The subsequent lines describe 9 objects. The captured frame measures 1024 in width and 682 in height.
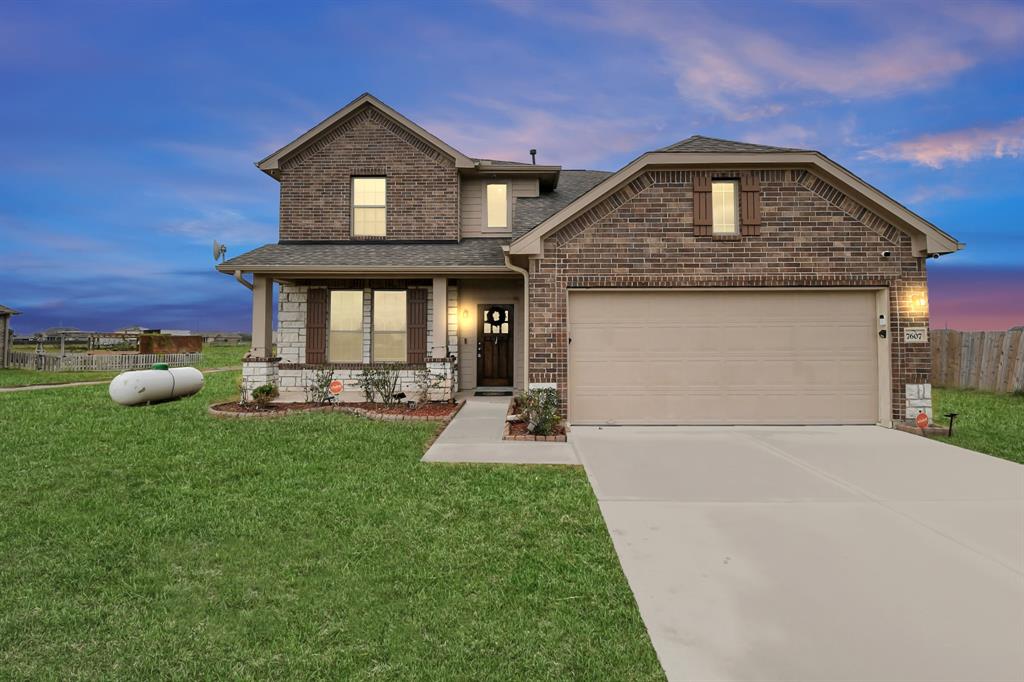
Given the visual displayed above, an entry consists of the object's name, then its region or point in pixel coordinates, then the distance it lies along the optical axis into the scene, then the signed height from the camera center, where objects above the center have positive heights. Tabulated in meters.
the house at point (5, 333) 21.16 +0.69
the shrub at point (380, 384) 10.52 -0.81
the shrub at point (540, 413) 7.59 -1.06
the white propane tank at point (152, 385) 10.27 -0.86
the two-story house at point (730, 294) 8.58 +1.03
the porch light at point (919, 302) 8.56 +0.87
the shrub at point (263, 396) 9.87 -1.02
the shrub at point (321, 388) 10.72 -0.92
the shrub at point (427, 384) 10.55 -0.81
